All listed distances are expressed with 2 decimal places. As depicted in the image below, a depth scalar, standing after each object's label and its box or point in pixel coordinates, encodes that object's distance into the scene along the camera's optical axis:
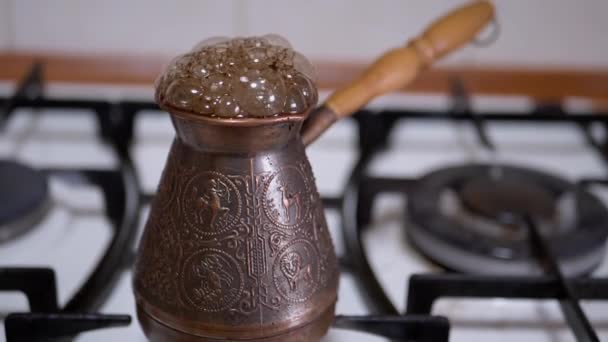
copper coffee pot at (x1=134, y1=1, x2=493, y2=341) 0.55
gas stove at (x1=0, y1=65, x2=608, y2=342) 0.64
